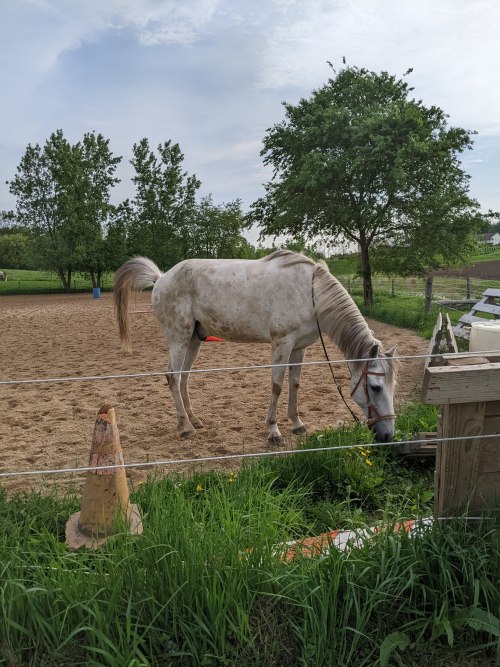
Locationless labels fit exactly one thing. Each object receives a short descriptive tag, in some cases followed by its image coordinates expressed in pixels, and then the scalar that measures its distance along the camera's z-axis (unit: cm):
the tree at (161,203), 3456
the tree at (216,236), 3450
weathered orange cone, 249
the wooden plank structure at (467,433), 217
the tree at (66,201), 3366
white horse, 476
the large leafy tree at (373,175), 1545
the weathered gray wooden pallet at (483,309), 809
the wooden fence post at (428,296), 1377
